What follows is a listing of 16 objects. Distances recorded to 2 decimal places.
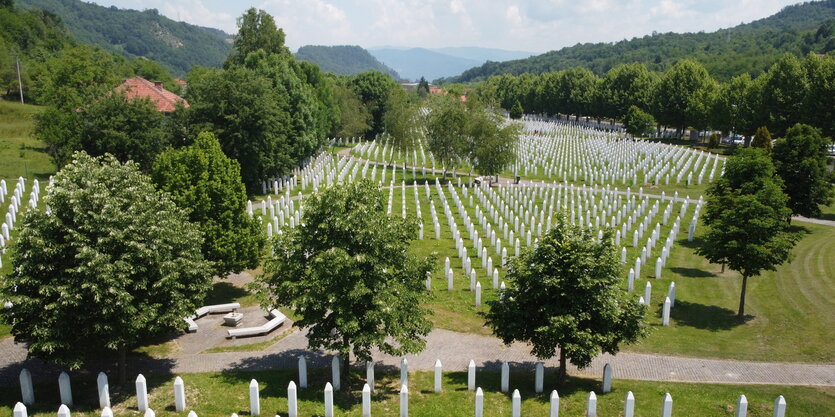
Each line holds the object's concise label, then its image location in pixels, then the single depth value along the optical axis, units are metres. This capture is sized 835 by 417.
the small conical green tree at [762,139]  44.44
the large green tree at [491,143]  46.38
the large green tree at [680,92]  74.56
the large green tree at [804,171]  28.70
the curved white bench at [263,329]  17.39
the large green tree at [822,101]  50.38
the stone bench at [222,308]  19.40
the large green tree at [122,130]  30.50
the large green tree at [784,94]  54.97
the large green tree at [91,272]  12.38
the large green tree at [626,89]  85.31
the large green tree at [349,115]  73.88
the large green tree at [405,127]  56.88
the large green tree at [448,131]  48.66
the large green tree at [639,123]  74.81
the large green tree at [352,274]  13.05
